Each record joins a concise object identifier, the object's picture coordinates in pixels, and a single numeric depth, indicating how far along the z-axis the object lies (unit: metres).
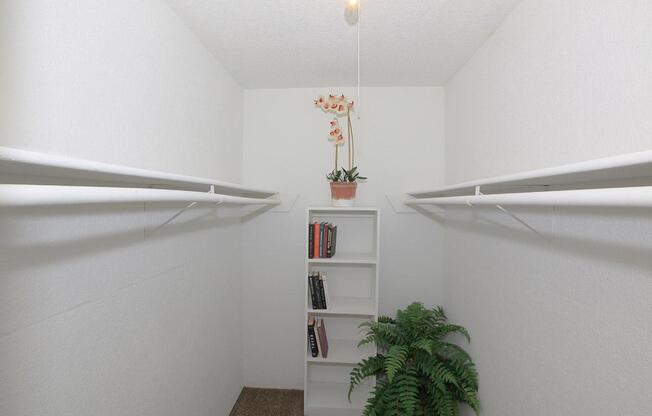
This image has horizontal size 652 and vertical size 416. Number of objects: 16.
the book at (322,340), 2.32
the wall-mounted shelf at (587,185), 0.53
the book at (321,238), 2.35
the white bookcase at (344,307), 2.31
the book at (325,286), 2.33
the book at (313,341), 2.32
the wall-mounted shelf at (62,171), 0.53
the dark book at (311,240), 2.35
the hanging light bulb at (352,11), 1.39
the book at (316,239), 2.34
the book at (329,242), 2.34
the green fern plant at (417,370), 1.71
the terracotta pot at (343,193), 2.36
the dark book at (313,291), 2.33
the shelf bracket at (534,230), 1.25
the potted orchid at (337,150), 2.37
